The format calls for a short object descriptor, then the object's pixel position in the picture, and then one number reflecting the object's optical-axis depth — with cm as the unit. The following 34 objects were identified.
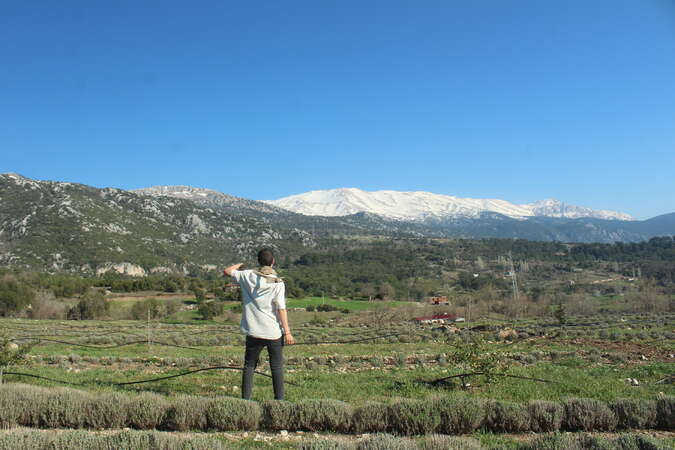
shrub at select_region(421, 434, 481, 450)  439
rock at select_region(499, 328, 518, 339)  2418
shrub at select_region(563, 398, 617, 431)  586
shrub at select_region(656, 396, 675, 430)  589
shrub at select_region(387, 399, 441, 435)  559
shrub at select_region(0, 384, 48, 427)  552
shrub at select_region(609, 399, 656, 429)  588
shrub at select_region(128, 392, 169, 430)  558
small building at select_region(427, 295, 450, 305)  6841
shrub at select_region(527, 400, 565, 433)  582
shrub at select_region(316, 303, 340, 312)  7006
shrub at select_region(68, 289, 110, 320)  5338
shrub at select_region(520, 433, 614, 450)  428
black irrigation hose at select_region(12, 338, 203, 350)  1954
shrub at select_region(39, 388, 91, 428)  554
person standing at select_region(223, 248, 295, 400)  629
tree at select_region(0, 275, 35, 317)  5166
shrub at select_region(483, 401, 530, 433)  577
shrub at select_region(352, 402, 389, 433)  566
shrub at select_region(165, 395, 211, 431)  553
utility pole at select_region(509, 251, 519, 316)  5731
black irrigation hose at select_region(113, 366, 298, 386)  823
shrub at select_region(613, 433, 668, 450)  426
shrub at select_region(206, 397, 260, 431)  555
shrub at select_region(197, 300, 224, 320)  5659
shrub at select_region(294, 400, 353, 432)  570
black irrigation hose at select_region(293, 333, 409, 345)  2322
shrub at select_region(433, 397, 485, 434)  567
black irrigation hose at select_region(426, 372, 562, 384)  845
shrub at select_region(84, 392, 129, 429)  554
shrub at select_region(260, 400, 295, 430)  564
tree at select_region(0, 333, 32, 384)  821
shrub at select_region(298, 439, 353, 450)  427
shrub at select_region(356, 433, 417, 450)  432
